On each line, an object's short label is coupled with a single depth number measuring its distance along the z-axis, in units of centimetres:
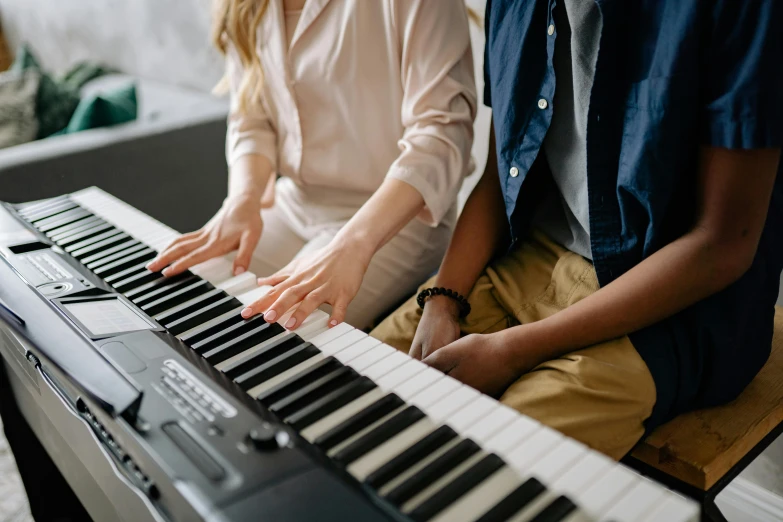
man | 78
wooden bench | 84
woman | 114
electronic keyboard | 55
